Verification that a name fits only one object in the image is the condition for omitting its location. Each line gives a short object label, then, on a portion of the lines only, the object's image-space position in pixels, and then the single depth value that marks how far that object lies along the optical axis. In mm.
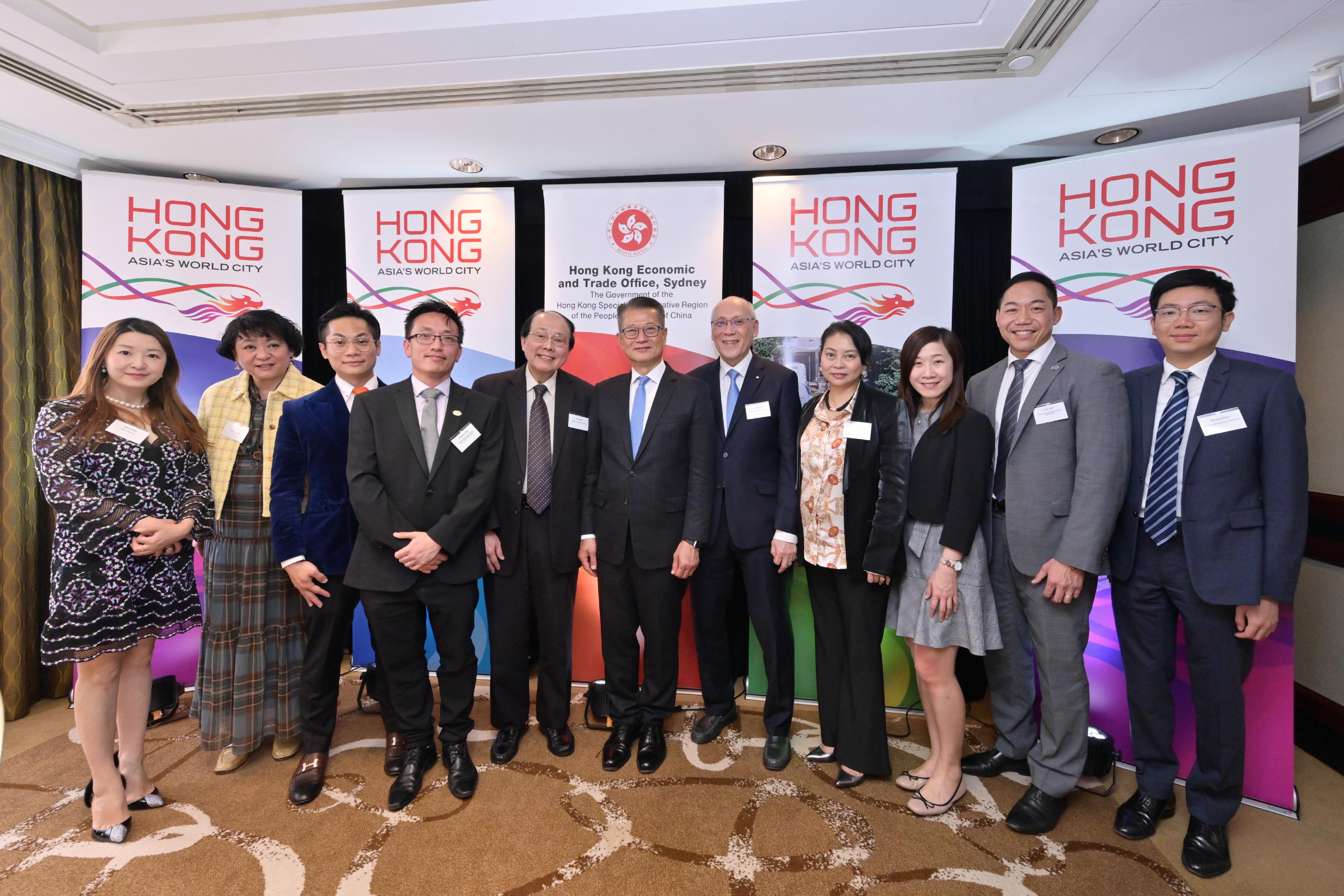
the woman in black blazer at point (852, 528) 2162
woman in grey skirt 2072
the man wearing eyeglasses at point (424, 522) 2201
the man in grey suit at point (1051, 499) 2041
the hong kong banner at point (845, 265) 3182
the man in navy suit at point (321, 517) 2299
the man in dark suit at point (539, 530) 2502
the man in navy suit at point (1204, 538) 1955
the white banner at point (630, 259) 3354
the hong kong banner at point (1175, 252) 2346
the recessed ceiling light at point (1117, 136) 3061
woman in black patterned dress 2012
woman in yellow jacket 2461
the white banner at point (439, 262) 3506
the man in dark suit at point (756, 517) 2473
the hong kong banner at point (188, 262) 3316
